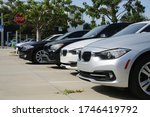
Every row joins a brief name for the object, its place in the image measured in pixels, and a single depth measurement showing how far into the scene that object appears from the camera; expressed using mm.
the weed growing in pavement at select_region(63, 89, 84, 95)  4148
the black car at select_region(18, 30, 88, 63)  8021
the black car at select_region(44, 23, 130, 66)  6378
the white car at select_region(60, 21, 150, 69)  4989
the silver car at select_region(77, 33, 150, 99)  3704
